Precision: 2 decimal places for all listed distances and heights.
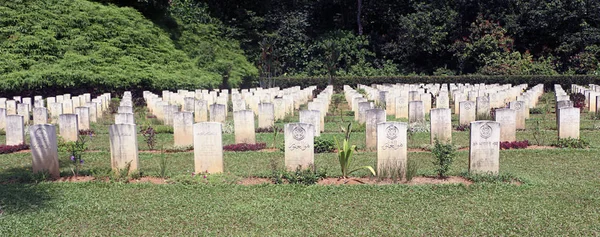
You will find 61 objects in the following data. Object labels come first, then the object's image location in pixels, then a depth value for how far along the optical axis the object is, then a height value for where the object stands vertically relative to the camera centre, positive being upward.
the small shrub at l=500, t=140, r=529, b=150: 12.70 -1.17
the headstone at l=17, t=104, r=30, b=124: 17.98 -0.33
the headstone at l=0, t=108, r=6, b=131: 16.14 -0.60
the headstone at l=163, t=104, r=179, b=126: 17.80 -0.52
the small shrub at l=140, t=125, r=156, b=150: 13.69 -0.99
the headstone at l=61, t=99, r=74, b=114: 20.14 -0.26
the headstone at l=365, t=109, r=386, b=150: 12.94 -0.63
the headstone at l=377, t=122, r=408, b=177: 9.75 -0.83
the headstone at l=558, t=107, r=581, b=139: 13.01 -0.70
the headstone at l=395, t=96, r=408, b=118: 19.45 -0.49
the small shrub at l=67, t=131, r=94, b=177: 10.15 -1.05
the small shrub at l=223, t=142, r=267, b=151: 13.26 -1.17
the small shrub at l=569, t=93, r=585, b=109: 22.08 -0.33
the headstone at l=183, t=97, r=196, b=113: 19.69 -0.22
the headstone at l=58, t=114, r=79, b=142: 14.07 -0.71
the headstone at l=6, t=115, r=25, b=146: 13.59 -0.72
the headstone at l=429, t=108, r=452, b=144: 12.84 -0.71
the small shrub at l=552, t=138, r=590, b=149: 12.71 -1.15
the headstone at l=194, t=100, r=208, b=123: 18.69 -0.44
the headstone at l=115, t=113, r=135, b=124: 13.97 -0.49
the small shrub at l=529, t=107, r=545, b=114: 21.61 -0.73
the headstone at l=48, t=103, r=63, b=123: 18.76 -0.36
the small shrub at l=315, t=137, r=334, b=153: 12.87 -1.14
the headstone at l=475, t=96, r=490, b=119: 17.44 -0.45
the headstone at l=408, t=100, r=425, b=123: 16.67 -0.54
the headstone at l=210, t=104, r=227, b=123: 16.52 -0.45
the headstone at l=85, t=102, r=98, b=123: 19.42 -0.43
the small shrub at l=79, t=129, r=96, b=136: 16.16 -0.94
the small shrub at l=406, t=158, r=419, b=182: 9.26 -1.25
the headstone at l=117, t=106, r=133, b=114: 16.06 -0.32
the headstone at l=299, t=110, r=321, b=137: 14.16 -0.54
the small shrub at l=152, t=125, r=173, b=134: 16.72 -0.92
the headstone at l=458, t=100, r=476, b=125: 16.17 -0.58
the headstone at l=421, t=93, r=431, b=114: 21.00 -0.22
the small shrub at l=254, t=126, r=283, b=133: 16.45 -0.98
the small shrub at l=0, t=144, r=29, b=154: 13.13 -1.11
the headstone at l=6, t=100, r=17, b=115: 19.36 -0.26
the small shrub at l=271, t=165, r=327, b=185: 9.38 -1.32
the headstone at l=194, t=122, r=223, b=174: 9.93 -0.88
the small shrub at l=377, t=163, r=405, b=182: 9.41 -1.27
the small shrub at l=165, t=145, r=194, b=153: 13.40 -1.20
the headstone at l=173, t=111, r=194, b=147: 13.60 -0.75
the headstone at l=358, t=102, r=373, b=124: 16.62 -0.44
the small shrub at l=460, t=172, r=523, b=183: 9.23 -1.37
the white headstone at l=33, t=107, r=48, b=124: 16.33 -0.42
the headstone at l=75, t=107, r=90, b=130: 16.58 -0.56
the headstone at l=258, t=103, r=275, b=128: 16.67 -0.56
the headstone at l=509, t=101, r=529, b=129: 15.44 -0.56
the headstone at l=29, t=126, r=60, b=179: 9.93 -0.85
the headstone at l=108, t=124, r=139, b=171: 9.94 -0.81
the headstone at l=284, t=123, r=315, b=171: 9.89 -0.85
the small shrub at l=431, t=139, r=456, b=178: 9.48 -1.06
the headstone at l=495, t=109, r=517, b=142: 12.85 -0.70
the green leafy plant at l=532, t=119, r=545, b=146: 13.22 -1.10
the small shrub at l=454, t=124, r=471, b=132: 16.02 -0.97
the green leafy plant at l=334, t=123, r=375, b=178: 9.54 -1.05
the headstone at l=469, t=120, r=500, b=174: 9.44 -0.89
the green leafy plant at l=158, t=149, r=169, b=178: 9.84 -1.27
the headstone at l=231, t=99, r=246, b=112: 19.73 -0.28
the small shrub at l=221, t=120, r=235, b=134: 16.56 -0.93
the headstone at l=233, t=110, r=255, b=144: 13.77 -0.71
